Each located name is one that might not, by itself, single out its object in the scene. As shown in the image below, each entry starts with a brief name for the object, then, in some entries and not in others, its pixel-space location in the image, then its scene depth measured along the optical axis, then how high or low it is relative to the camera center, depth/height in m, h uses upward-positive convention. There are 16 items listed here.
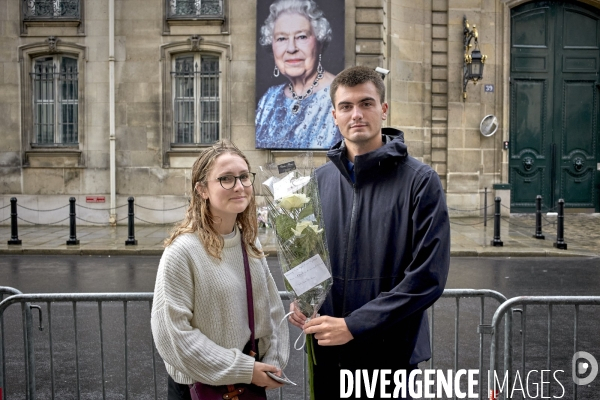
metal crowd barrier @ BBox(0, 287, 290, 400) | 4.20 -0.90
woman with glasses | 2.71 -0.53
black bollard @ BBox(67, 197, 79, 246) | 14.18 -1.44
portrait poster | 17.03 +2.48
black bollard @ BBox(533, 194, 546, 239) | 14.83 -1.31
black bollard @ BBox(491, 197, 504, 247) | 13.80 -1.29
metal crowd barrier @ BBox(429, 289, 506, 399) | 4.21 -0.82
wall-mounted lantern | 17.52 +2.81
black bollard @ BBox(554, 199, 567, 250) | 13.66 -1.40
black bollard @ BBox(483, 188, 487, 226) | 15.89 -1.11
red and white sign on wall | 17.64 -0.89
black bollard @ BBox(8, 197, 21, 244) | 14.17 -1.41
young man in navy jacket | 2.76 -0.35
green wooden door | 19.45 +1.78
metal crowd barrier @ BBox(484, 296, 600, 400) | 4.08 -0.96
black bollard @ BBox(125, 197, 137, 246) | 14.10 -1.40
